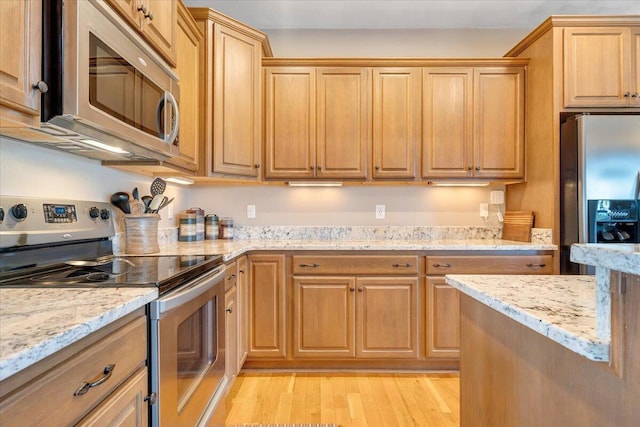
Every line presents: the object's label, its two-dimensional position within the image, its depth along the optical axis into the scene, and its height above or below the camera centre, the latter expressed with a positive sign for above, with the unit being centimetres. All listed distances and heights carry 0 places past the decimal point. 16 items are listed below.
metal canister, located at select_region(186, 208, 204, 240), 263 -7
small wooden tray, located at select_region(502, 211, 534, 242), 258 -9
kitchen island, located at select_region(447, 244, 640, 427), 54 -29
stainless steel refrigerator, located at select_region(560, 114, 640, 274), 219 +22
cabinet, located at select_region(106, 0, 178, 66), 129 +80
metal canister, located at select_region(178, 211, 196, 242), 256 -11
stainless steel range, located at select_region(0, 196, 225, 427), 103 -21
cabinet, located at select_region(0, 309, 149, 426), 55 -33
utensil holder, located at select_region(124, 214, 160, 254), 180 -11
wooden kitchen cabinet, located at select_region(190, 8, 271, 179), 232 +83
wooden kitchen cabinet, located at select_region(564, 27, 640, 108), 234 +101
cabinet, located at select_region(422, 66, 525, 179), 267 +72
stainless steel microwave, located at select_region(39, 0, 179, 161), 100 +44
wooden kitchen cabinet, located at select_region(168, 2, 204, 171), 202 +79
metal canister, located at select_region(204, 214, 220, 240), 277 -11
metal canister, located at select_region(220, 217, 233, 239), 280 -12
